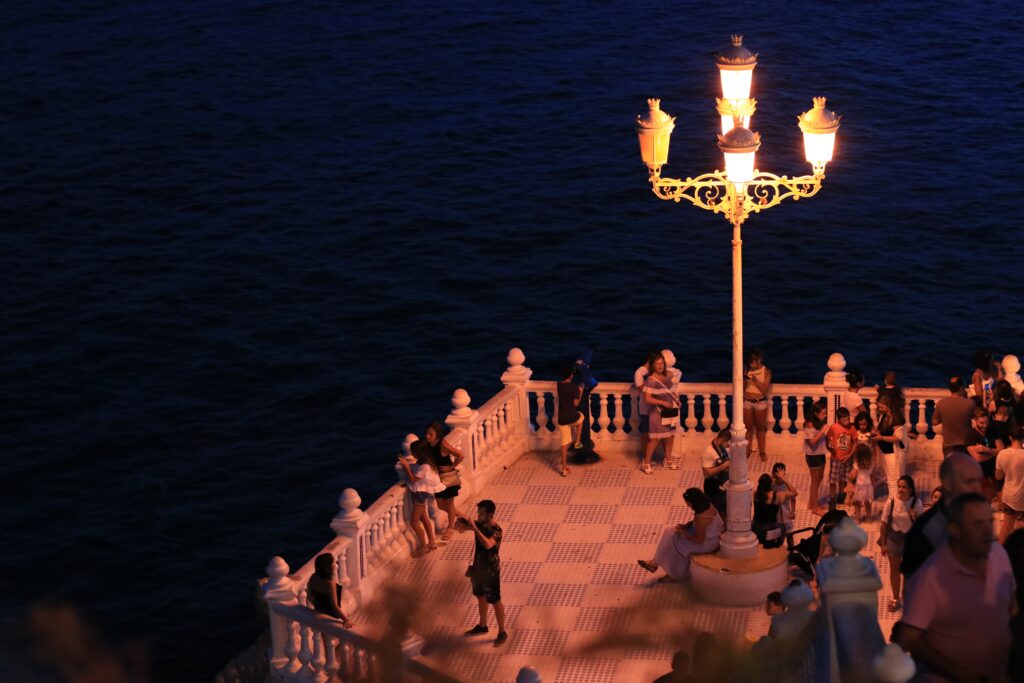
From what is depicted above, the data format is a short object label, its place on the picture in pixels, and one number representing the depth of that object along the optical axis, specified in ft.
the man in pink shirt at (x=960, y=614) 31.65
